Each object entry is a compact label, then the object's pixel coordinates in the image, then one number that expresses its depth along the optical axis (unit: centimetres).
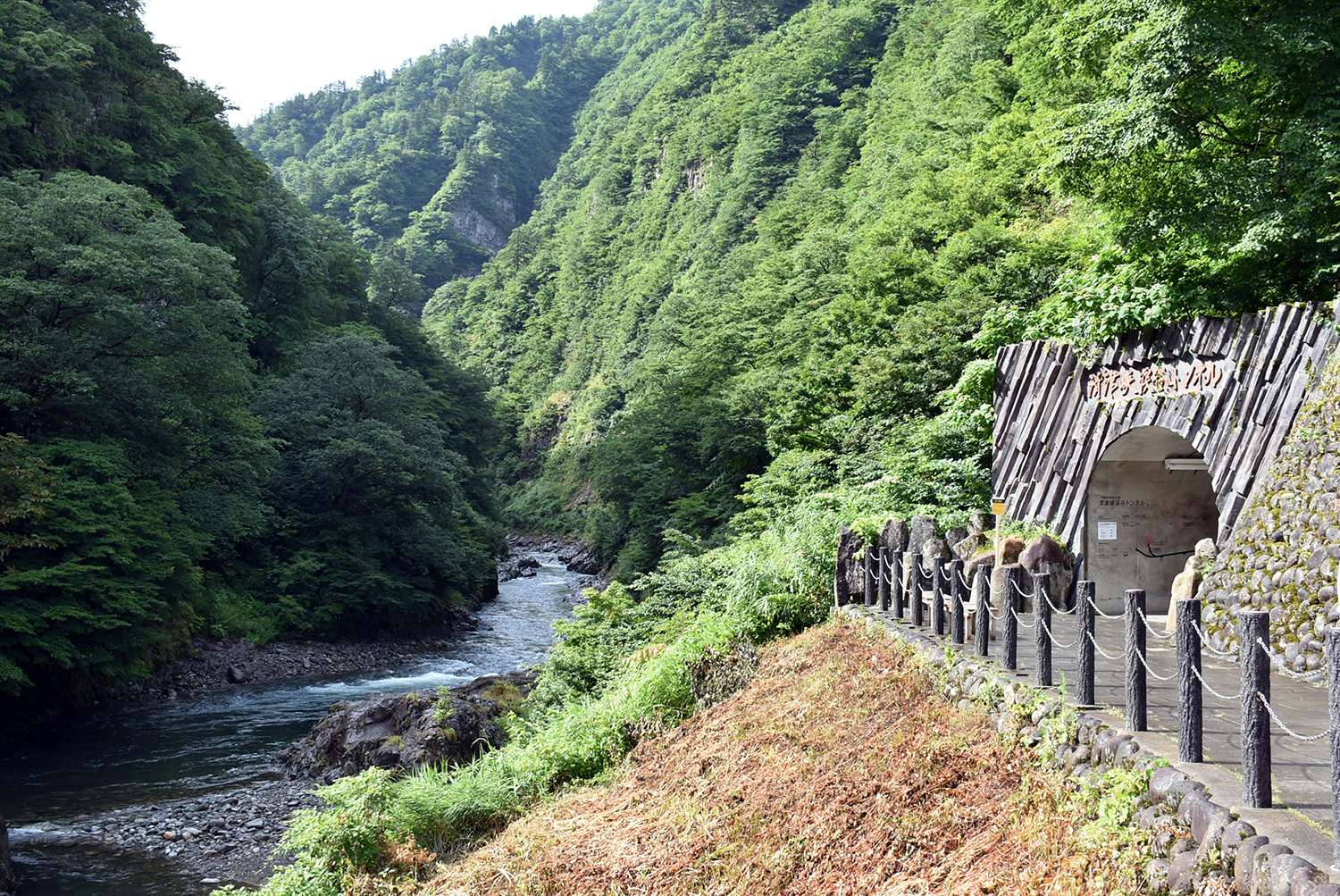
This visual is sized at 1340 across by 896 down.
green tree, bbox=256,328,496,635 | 3238
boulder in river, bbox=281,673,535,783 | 1675
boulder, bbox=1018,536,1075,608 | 1182
